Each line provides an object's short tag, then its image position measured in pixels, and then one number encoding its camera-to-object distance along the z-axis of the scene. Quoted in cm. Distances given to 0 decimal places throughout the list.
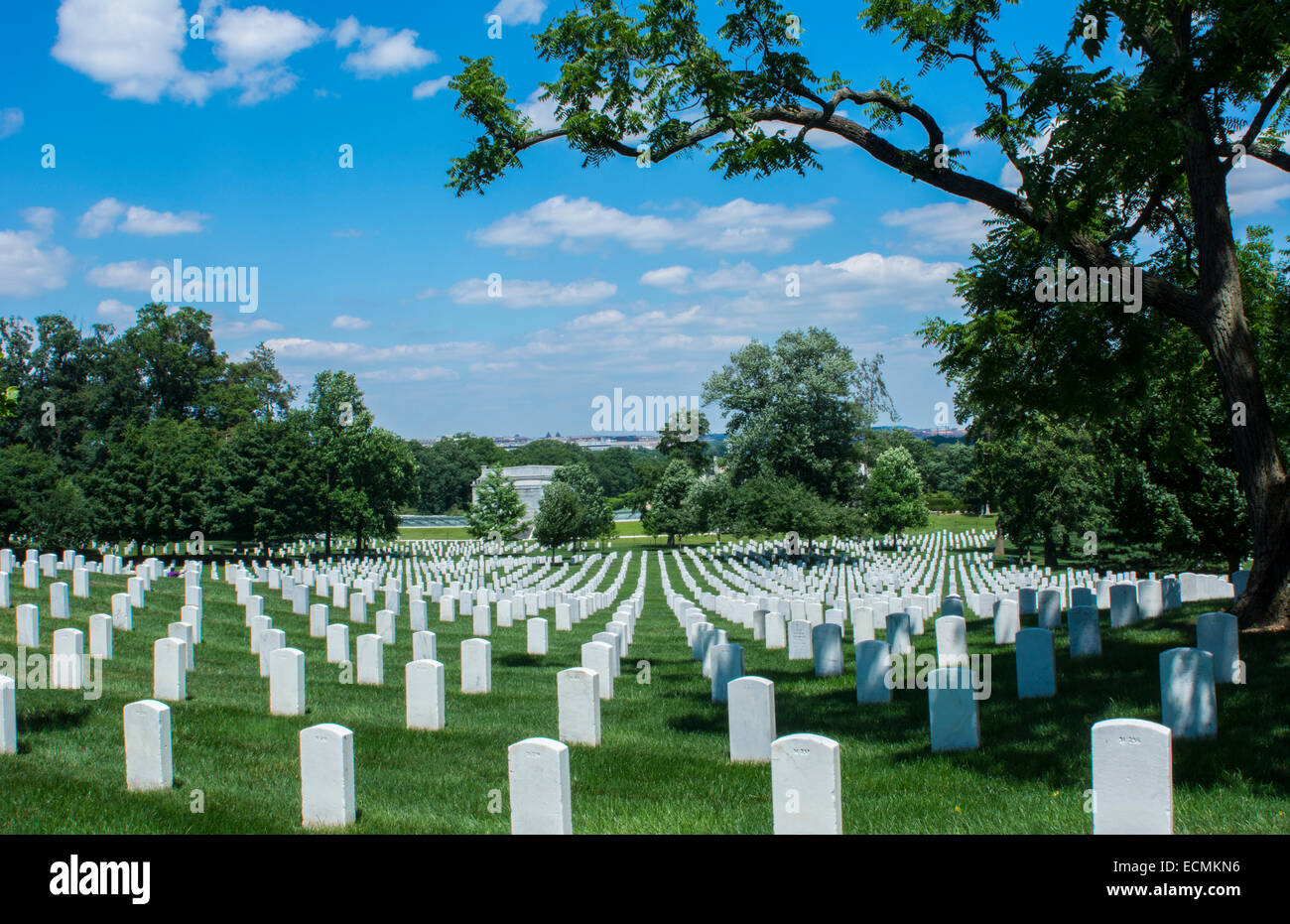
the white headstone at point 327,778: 578
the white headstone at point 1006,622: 1341
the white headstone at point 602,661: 1095
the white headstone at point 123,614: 1598
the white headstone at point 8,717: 710
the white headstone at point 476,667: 1136
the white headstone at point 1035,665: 909
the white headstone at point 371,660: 1197
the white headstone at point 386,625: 1608
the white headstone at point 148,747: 652
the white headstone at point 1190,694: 695
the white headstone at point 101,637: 1271
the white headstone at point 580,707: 837
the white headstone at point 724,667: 1025
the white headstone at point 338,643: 1368
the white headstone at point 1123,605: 1314
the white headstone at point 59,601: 1619
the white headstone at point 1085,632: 1077
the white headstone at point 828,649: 1183
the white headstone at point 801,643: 1416
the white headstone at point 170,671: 1002
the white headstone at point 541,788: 523
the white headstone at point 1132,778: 478
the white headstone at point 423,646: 1275
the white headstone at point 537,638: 1595
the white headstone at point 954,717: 726
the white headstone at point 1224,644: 862
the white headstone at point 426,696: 921
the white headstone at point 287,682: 952
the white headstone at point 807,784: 495
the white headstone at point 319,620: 1747
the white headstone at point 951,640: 1004
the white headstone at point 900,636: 1219
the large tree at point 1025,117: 929
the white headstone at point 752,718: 728
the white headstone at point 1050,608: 1355
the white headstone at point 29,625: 1300
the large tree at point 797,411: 5316
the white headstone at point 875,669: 970
